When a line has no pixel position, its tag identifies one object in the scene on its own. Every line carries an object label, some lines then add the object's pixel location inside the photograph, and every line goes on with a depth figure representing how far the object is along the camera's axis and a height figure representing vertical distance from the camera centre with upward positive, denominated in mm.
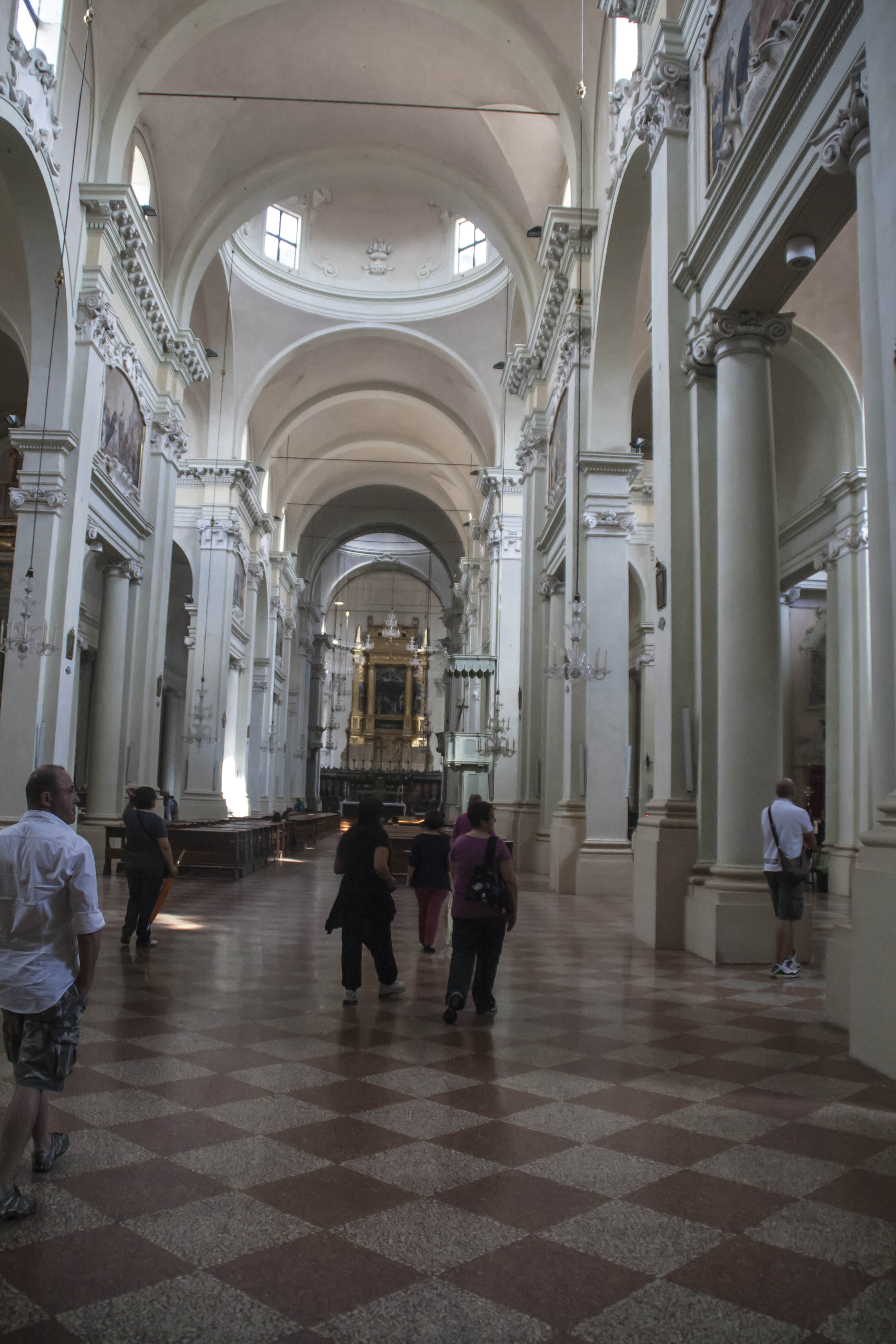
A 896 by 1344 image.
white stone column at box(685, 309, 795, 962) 7141 +1071
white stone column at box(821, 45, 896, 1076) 4199 +1170
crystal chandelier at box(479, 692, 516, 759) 19375 +1137
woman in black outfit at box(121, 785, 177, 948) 7344 -563
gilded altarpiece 46219 +4116
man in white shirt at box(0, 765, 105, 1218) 2771 -471
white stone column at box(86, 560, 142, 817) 15289 +1267
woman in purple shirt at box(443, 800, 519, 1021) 5188 -721
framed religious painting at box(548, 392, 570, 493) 14688 +5439
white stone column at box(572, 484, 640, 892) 11992 +1211
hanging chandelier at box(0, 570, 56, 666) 11539 +1677
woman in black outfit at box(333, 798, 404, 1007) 5531 -602
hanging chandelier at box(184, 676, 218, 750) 22109 +1360
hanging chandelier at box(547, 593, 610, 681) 11617 +1543
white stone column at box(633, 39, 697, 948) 7789 +2226
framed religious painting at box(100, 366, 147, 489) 14609 +5517
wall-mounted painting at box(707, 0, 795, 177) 6711 +5442
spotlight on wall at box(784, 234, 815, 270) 6625 +3669
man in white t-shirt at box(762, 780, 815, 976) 6527 -367
